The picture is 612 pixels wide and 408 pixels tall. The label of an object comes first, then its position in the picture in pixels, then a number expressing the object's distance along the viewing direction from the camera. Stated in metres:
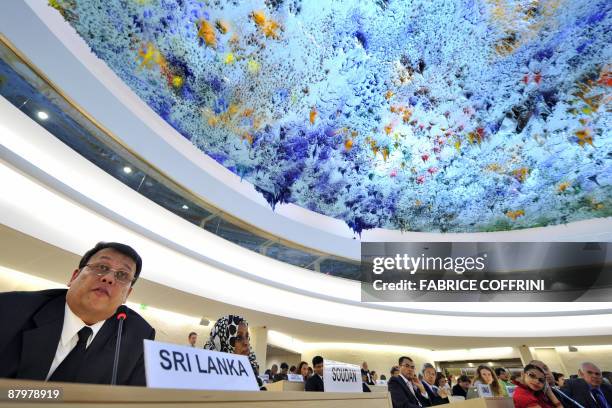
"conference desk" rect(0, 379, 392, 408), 0.45
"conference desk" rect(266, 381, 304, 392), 3.72
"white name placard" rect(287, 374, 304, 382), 5.54
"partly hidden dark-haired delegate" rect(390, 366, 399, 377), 5.52
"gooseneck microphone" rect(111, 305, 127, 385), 0.92
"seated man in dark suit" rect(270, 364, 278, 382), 6.40
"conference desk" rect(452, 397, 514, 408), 2.06
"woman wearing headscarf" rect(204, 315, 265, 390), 2.11
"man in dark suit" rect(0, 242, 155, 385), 0.92
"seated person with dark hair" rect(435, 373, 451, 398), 5.53
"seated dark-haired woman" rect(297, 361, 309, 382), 6.65
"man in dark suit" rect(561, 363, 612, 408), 3.40
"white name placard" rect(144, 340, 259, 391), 0.73
